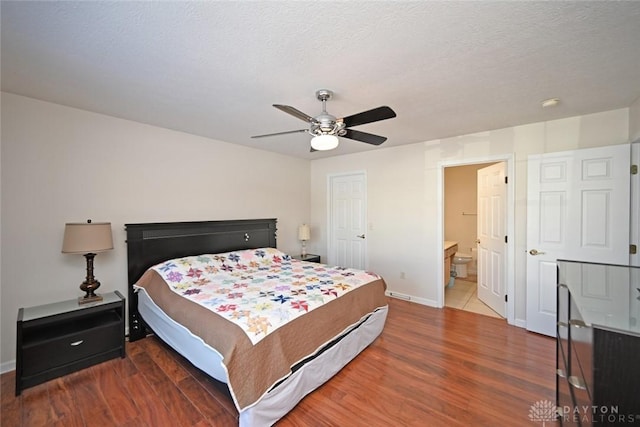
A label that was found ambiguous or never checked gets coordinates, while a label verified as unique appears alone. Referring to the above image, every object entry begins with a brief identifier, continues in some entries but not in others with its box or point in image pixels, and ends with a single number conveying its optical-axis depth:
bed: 1.59
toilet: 5.02
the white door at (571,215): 2.49
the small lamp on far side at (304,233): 4.68
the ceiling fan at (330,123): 1.83
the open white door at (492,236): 3.36
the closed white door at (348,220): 4.54
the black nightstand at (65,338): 2.01
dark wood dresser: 0.83
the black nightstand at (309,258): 4.41
